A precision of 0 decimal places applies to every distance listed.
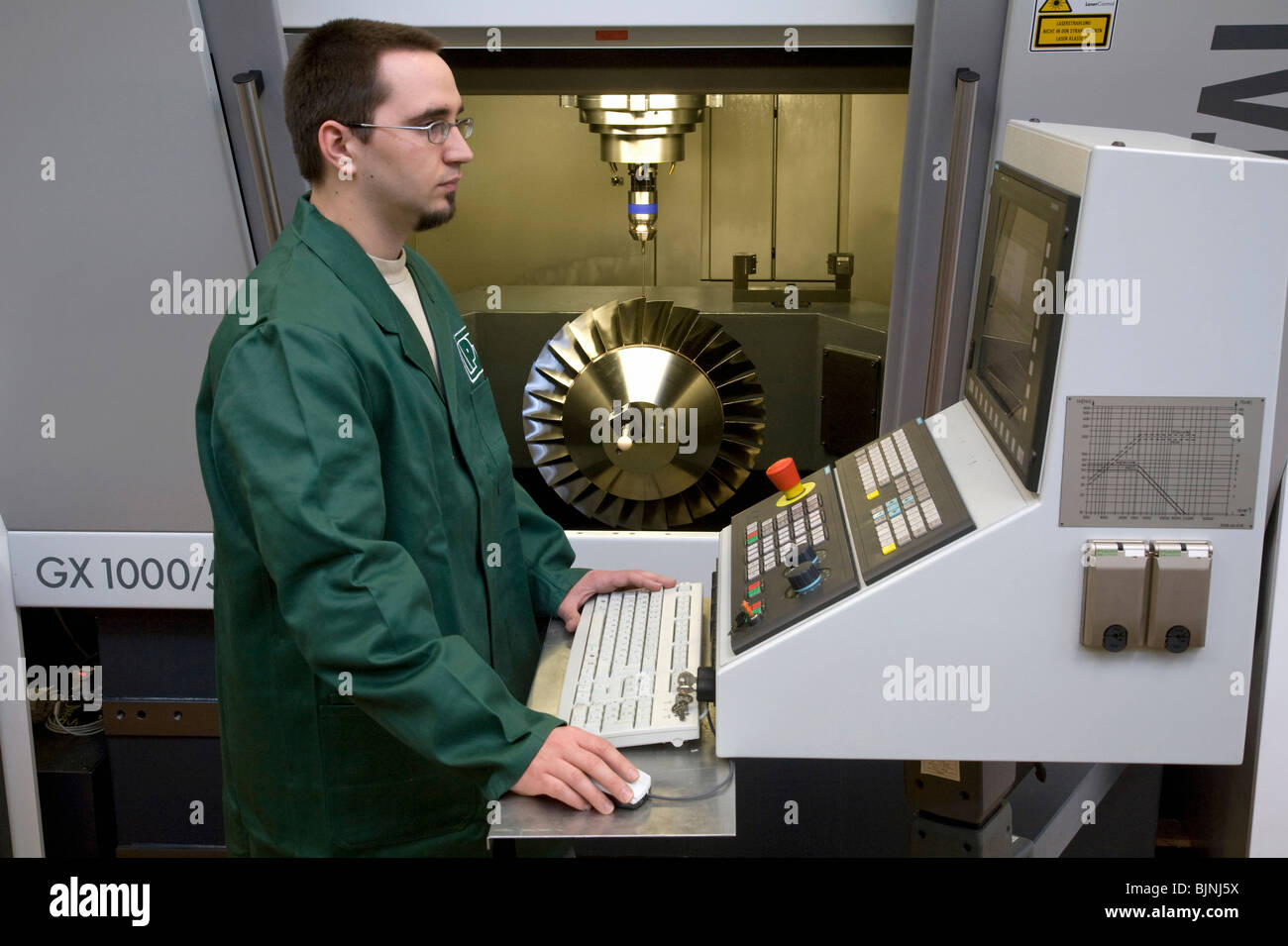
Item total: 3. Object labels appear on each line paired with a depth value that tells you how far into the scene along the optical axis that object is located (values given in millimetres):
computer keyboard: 1200
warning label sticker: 1785
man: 1128
